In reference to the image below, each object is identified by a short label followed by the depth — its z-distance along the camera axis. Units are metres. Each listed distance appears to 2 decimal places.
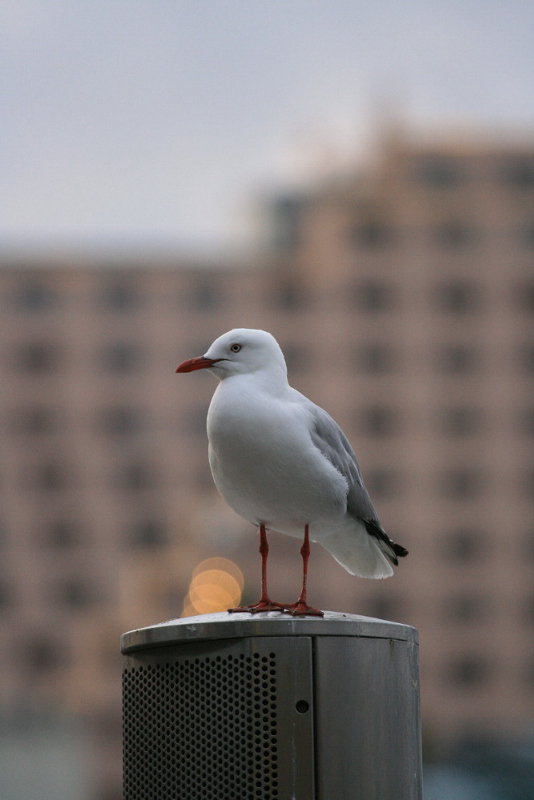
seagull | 8.70
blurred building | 117.19
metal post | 7.61
